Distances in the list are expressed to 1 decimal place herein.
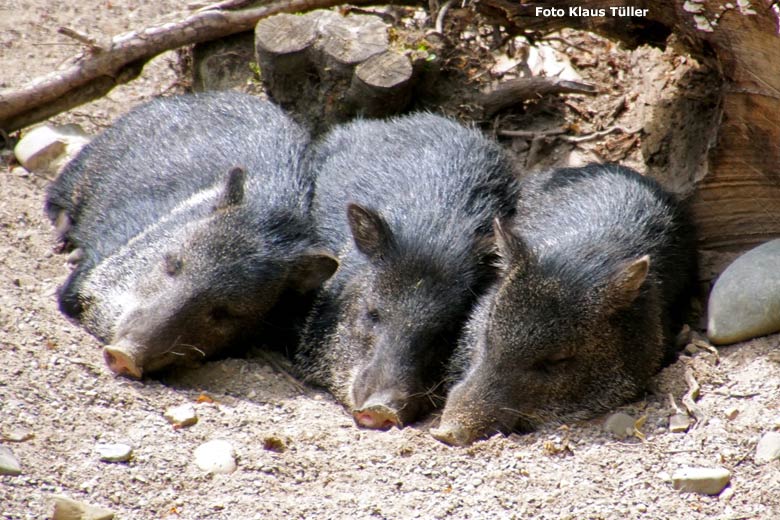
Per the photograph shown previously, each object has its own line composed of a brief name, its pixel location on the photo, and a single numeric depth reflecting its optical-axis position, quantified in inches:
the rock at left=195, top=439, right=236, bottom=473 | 312.3
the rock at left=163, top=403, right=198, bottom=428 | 343.6
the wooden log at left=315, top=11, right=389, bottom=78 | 499.5
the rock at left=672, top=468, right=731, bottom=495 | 305.7
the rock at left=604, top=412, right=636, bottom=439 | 352.8
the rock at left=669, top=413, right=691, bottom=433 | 347.9
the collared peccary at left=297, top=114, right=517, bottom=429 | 381.4
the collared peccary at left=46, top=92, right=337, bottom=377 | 403.9
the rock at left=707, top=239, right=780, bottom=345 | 390.6
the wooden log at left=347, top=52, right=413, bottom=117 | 498.0
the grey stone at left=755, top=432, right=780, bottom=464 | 317.7
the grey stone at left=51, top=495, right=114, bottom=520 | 267.6
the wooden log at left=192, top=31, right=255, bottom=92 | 558.9
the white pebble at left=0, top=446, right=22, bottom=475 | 283.1
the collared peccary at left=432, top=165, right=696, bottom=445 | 356.8
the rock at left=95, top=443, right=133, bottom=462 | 306.0
